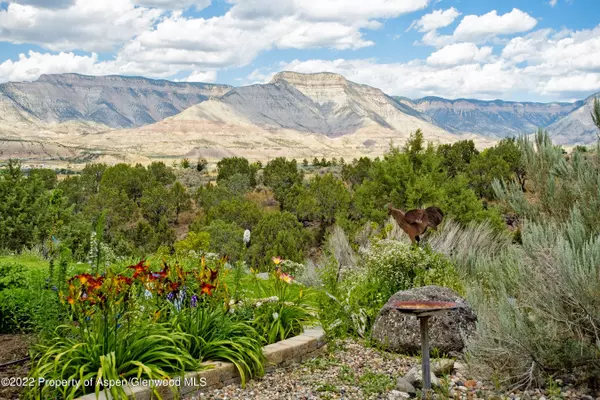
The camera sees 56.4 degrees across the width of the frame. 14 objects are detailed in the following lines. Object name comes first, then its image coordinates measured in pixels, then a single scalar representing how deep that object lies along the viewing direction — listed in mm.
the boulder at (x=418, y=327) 5941
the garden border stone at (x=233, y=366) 4117
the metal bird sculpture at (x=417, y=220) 8555
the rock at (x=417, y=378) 4750
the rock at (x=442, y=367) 5145
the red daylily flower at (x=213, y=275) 5105
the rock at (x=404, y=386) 4699
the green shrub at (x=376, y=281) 6781
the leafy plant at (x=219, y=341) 4832
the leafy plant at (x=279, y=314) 5676
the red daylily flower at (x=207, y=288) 4871
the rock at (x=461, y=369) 5227
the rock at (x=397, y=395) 4645
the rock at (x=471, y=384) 4843
